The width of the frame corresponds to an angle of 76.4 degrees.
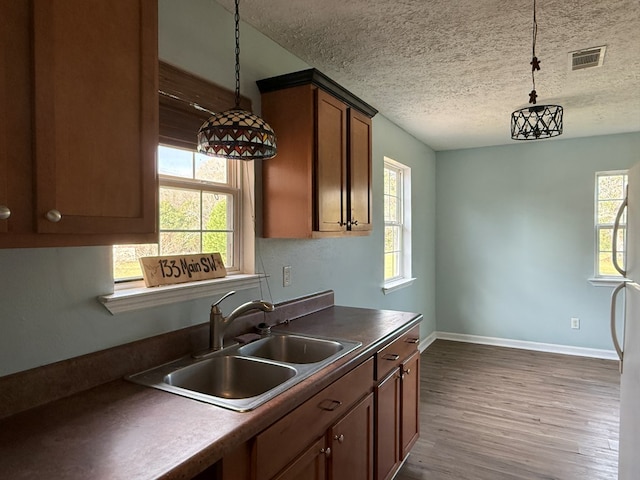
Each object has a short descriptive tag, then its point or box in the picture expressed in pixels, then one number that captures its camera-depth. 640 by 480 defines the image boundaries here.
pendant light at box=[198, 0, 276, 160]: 1.49
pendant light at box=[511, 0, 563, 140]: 2.42
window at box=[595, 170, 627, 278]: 4.57
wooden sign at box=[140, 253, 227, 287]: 1.64
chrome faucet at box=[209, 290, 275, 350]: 1.71
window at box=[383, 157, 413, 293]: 4.22
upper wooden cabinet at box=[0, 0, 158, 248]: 0.90
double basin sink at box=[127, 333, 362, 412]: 1.36
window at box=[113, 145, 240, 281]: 1.71
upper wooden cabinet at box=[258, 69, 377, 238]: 2.09
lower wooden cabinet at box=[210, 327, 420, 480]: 1.19
